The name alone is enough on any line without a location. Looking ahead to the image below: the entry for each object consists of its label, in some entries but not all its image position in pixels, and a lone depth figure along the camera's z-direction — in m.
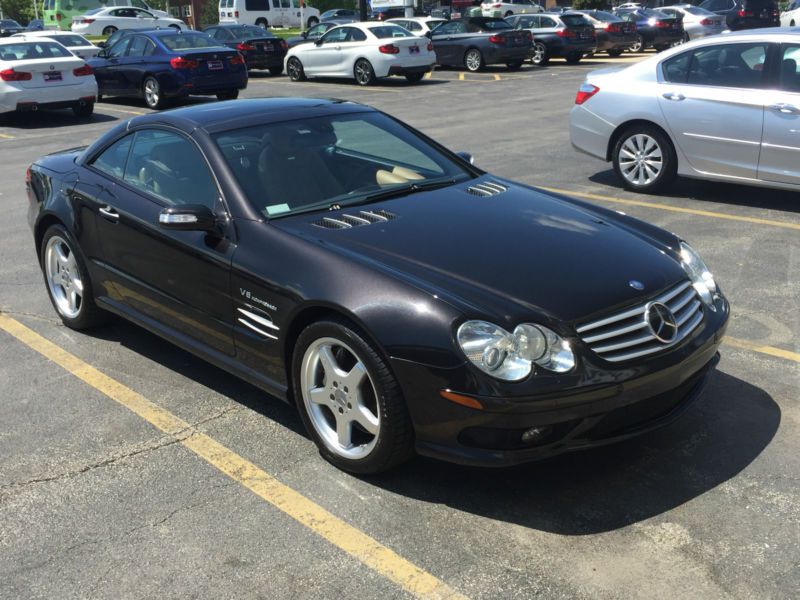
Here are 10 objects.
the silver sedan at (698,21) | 31.08
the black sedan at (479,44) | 24.58
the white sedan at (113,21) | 35.72
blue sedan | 17.89
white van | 43.28
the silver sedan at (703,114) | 8.05
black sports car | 3.50
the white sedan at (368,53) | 21.88
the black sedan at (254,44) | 25.62
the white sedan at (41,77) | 16.14
